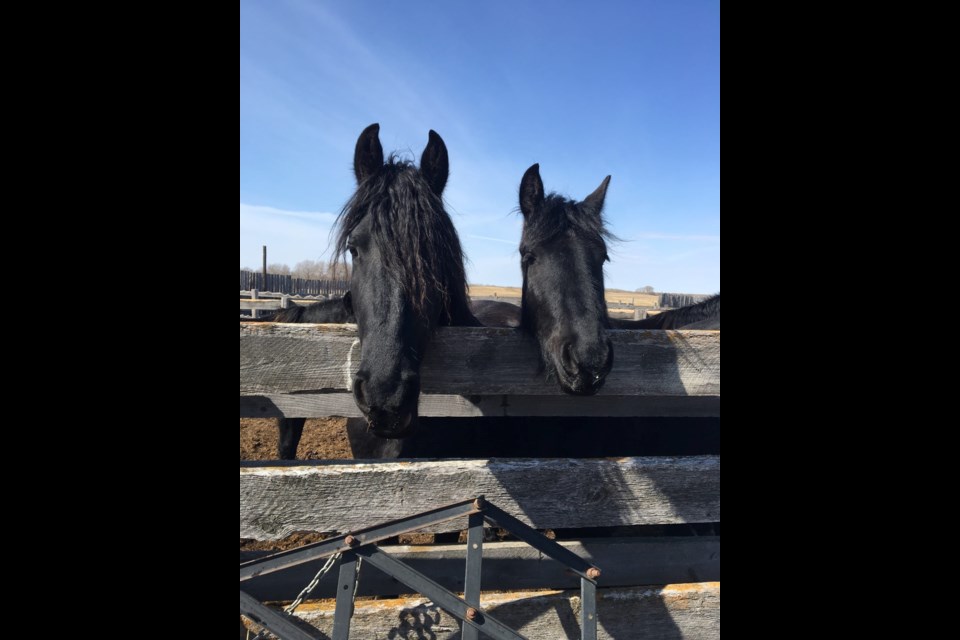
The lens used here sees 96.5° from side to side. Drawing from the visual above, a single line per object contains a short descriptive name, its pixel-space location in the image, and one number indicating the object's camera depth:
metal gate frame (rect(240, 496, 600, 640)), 1.49
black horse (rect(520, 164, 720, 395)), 1.94
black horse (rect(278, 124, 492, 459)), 1.72
